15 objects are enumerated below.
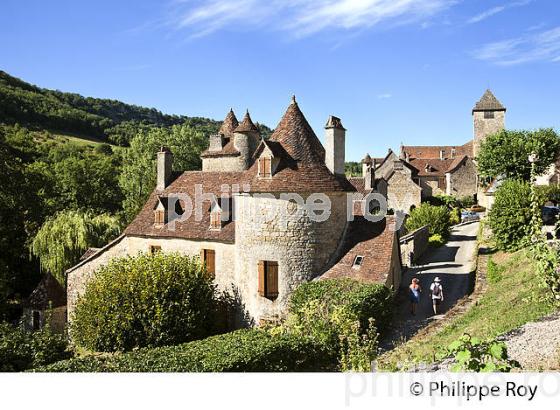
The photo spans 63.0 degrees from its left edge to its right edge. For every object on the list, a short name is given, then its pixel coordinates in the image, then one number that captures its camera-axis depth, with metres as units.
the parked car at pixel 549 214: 33.63
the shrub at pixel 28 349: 13.59
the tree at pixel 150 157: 47.89
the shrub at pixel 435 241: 35.72
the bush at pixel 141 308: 17.77
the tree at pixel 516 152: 36.81
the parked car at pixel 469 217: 50.69
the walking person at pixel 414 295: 19.98
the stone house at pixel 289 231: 19.52
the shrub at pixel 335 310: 15.09
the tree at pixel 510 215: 25.19
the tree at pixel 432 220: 37.78
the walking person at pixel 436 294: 19.67
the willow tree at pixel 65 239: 32.62
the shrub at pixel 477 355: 6.16
